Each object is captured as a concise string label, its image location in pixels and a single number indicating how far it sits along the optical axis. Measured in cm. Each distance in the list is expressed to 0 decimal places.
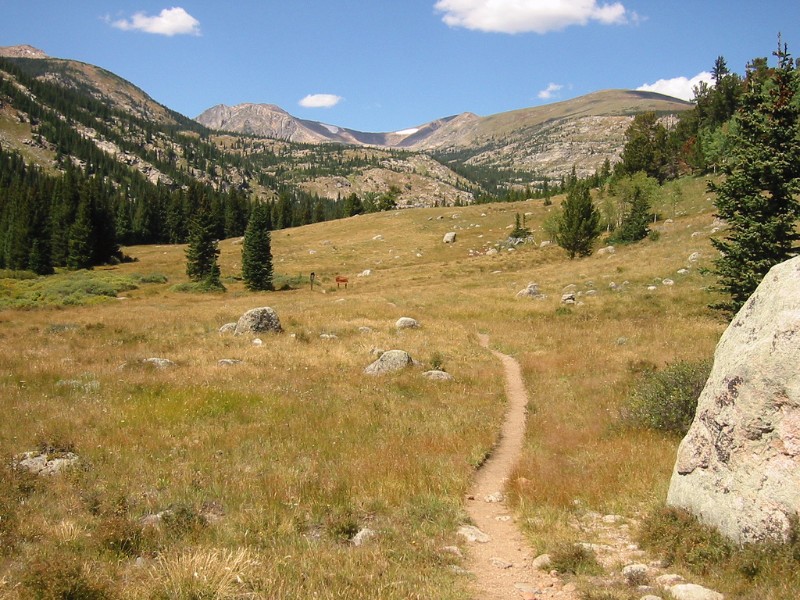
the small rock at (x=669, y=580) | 606
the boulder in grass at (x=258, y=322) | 2723
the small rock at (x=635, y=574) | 612
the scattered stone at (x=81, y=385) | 1528
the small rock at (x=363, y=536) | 728
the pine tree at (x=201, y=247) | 6886
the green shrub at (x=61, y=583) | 521
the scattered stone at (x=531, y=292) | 3968
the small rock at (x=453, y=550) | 711
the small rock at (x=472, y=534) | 773
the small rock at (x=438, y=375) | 1840
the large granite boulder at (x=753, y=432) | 604
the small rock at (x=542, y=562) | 677
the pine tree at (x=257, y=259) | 5975
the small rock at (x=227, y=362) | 1998
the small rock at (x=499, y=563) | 692
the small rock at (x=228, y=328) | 2830
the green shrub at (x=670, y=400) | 1138
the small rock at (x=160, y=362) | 1916
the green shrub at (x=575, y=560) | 654
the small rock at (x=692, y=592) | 555
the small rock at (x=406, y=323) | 2978
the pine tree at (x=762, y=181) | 1795
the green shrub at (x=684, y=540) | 628
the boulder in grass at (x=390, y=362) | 1941
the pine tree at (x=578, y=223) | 5919
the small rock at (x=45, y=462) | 943
